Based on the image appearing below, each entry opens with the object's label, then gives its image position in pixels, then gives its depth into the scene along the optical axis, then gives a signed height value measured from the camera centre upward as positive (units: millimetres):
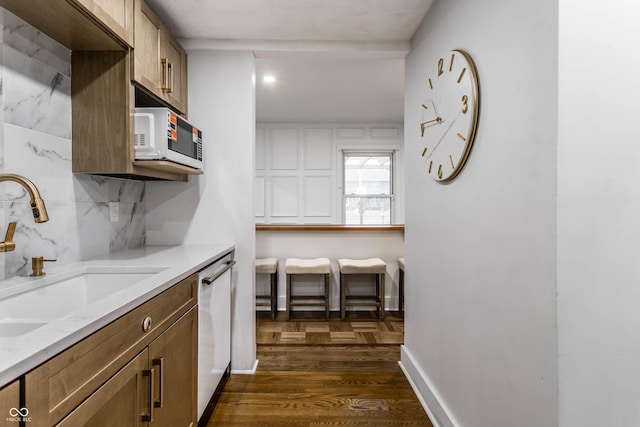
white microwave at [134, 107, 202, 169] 1739 +383
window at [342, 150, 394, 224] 5258 +377
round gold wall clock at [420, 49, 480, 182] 1410 +448
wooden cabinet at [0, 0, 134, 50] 1289 +758
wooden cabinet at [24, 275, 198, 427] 737 -443
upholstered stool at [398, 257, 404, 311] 3689 -836
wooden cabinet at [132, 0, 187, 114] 1743 +840
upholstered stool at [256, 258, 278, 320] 3344 -702
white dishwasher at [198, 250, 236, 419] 1708 -627
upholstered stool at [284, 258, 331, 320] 3348 -575
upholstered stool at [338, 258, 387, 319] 3381 -671
